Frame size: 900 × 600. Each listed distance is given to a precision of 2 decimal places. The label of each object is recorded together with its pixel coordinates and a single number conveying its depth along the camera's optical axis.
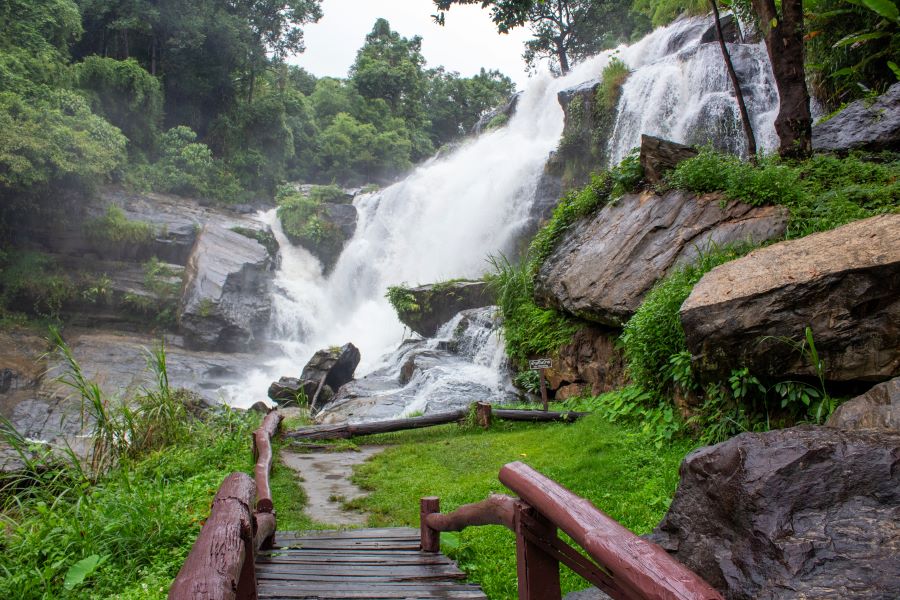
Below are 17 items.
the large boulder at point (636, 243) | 7.36
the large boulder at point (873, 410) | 3.46
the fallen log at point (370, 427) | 9.26
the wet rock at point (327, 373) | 14.80
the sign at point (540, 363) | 8.46
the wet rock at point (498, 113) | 29.66
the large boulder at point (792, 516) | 2.25
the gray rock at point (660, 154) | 9.05
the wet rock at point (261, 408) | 12.88
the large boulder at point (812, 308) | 4.26
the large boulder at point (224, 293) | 20.11
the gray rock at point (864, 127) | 8.38
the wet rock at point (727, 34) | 16.34
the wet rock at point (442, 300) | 17.14
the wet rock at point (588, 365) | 8.55
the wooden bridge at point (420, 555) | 1.46
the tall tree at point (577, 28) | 30.67
